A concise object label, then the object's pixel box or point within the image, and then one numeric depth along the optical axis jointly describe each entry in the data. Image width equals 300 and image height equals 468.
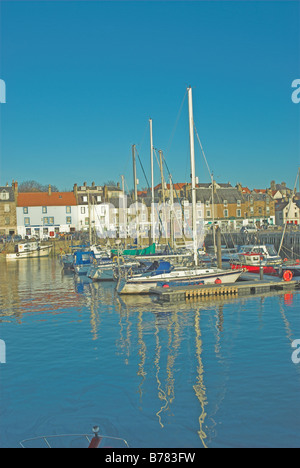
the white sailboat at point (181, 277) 35.53
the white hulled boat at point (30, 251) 80.69
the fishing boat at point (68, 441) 12.33
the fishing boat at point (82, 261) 52.84
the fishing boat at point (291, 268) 41.59
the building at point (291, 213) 116.00
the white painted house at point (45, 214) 104.00
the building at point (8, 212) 102.94
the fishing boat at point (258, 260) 45.91
